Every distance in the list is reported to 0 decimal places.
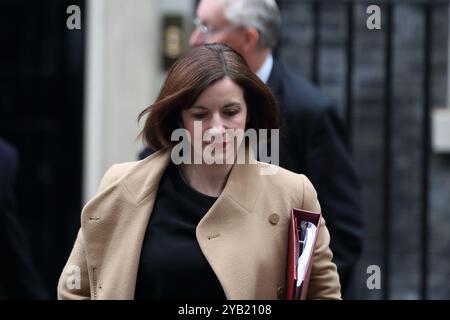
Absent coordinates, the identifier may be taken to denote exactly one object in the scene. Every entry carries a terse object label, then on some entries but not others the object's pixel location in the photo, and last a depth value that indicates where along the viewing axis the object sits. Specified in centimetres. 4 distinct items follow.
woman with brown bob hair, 705
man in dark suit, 1027
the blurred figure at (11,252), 1091
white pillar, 1495
